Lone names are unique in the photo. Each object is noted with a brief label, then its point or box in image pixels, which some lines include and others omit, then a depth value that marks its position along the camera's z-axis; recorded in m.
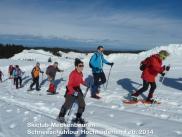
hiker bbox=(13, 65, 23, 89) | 9.75
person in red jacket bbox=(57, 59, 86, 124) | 4.20
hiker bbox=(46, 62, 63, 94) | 7.98
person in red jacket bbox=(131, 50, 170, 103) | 5.13
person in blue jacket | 6.04
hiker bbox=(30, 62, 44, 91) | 8.51
